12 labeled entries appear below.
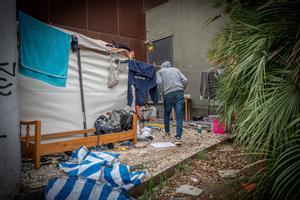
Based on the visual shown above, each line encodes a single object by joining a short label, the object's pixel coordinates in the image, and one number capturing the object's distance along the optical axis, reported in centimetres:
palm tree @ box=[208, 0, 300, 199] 207
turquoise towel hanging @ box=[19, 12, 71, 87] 403
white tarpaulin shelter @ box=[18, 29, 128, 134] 436
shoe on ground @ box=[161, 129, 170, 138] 610
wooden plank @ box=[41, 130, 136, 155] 381
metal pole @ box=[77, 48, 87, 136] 508
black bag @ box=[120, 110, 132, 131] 530
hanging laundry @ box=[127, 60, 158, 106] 589
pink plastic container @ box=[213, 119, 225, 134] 626
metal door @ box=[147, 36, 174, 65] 1053
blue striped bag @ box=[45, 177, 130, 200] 259
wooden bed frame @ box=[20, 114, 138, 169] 362
